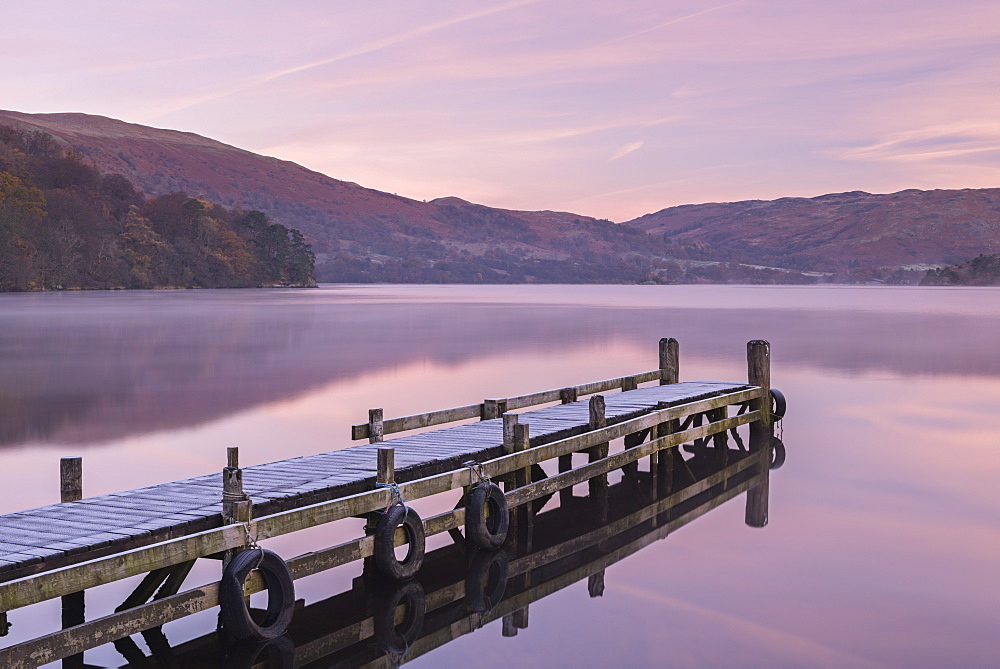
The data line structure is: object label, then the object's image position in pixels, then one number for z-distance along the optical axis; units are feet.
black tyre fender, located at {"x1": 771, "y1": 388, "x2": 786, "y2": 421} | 67.15
